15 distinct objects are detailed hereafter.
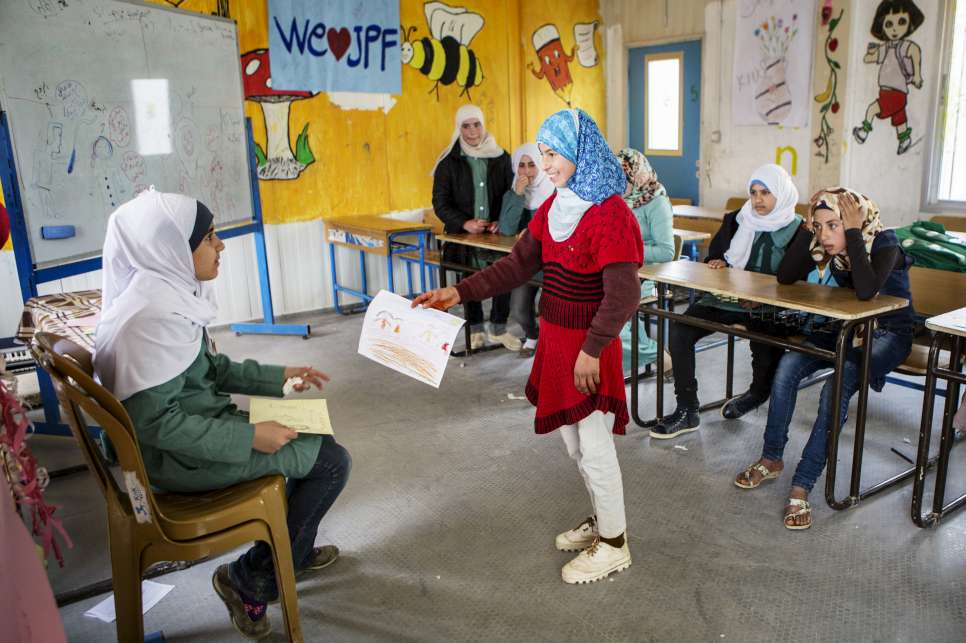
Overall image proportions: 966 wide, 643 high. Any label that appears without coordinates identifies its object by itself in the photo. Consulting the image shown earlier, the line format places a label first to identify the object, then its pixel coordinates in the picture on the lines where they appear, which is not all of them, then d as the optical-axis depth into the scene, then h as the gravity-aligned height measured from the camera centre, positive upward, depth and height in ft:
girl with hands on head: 8.59 -1.78
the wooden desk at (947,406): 7.60 -2.74
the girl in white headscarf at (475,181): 15.75 -0.68
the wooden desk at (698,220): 18.53 -1.93
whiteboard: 9.90 +0.78
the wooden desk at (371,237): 17.44 -1.96
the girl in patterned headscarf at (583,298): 6.74 -1.38
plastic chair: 5.51 -2.64
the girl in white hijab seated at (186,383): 5.65 -1.69
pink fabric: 2.95 -1.67
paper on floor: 7.32 -4.16
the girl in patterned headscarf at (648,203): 12.17 -0.96
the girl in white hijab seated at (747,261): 10.49 -1.69
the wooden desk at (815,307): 8.18 -1.79
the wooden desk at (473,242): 13.43 -1.66
